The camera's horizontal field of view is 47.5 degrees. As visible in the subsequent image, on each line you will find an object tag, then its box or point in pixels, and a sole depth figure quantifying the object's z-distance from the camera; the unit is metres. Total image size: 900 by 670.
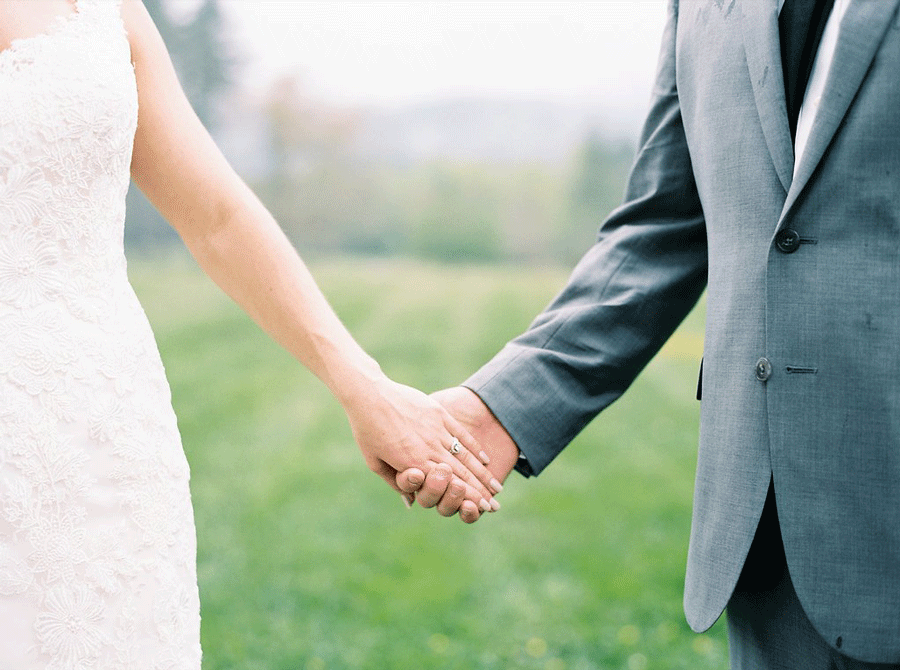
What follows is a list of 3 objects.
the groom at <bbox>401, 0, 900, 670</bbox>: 1.60
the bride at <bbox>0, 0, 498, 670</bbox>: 1.71
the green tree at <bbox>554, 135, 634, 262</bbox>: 15.48
